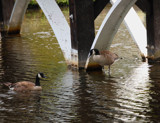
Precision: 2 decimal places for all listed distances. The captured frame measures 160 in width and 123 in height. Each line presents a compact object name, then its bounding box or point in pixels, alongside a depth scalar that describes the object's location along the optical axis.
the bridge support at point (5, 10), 20.70
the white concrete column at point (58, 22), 12.24
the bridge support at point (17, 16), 19.14
